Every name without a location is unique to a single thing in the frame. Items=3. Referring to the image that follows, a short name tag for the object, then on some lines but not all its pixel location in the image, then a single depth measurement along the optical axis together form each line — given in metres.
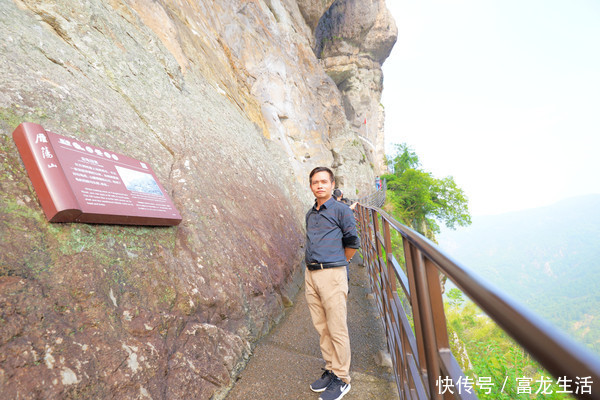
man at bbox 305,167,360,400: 2.32
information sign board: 1.90
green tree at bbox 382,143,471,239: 26.94
